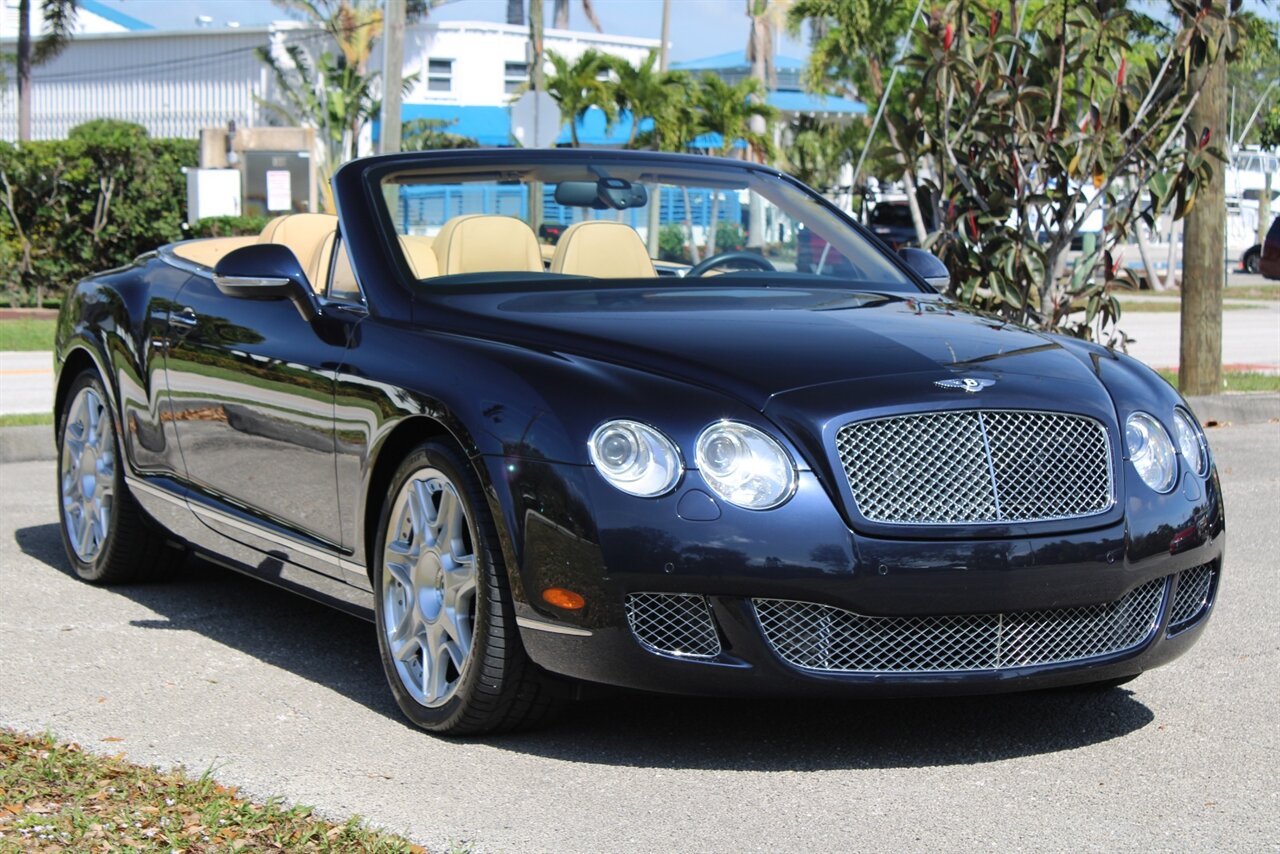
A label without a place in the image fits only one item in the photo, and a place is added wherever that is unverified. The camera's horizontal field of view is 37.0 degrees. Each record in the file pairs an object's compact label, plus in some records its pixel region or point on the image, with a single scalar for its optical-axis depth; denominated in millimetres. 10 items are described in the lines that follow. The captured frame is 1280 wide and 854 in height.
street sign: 21250
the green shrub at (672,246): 6020
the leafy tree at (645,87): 38781
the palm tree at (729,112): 39719
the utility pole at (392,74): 20031
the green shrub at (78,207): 23219
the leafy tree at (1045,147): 11359
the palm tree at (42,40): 48031
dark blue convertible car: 4184
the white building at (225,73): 61219
